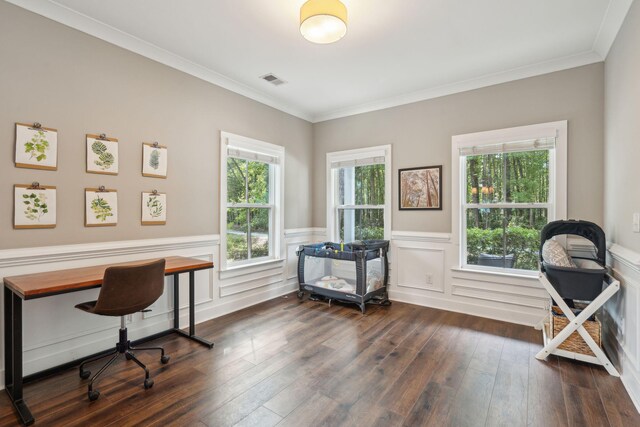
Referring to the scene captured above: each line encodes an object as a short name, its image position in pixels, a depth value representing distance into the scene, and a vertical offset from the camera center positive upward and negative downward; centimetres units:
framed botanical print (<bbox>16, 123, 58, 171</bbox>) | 224 +48
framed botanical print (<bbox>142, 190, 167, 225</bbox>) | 294 +4
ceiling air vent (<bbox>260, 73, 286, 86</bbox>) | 359 +155
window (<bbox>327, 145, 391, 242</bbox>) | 437 +27
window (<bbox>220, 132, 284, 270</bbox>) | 373 +15
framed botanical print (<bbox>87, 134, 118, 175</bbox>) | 259 +48
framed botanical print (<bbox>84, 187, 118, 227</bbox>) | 257 +4
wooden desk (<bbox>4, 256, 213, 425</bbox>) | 189 -50
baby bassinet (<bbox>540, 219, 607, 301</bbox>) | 240 -46
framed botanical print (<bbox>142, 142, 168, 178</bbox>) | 295 +50
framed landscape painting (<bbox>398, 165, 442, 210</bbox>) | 391 +32
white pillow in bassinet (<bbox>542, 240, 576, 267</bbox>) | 268 -36
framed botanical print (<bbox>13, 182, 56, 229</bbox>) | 223 +4
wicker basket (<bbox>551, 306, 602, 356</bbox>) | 249 -98
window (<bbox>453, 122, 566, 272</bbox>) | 327 +24
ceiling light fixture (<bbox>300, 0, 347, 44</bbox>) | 208 +130
